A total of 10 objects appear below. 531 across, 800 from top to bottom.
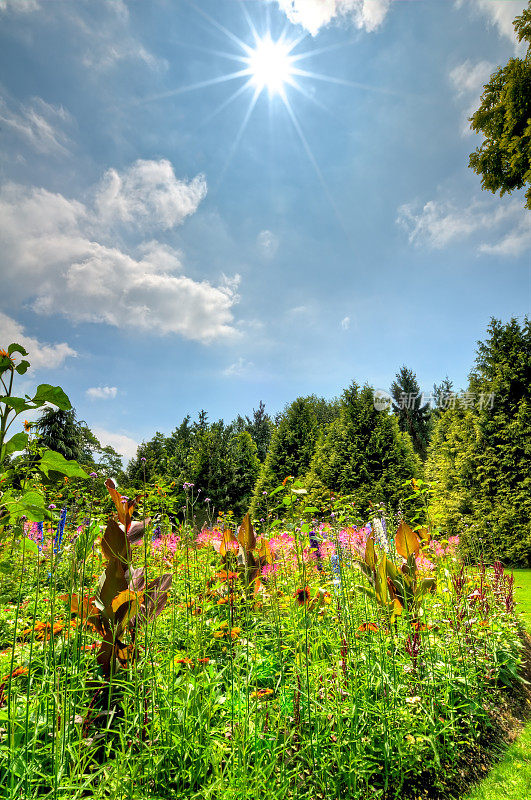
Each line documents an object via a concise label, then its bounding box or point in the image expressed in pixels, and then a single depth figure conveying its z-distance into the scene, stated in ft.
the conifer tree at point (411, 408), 100.22
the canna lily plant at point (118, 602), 6.15
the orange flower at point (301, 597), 7.57
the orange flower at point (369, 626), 8.27
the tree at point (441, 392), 94.79
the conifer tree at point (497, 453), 24.89
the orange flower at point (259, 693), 5.89
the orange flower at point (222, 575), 9.92
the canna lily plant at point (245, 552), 10.20
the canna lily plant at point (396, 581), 9.55
